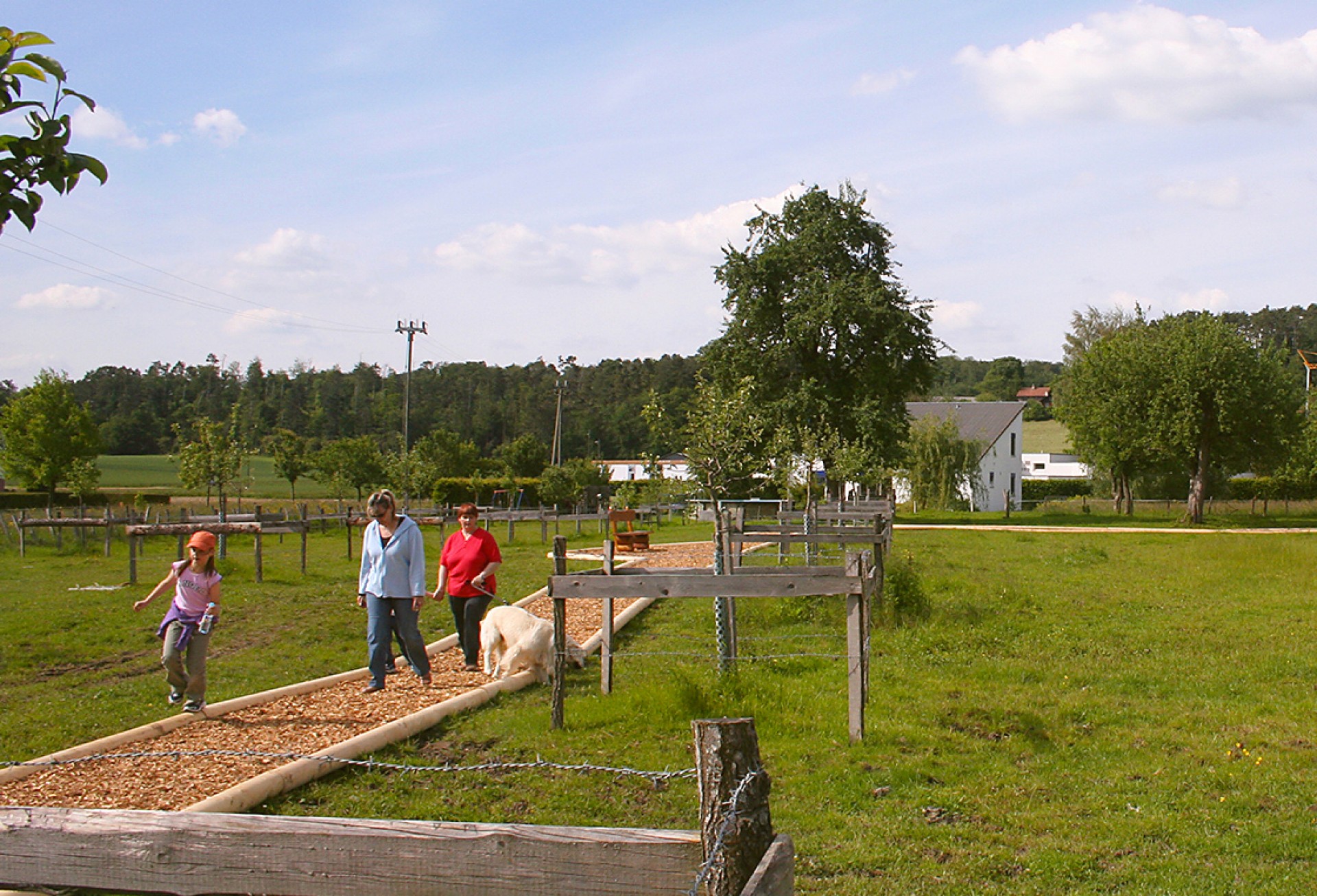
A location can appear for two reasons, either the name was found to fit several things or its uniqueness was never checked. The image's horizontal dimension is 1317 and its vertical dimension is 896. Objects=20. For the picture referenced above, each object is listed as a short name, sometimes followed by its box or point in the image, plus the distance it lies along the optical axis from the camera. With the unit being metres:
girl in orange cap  8.00
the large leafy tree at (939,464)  55.09
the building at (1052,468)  86.06
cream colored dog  9.43
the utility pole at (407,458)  47.47
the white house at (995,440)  64.84
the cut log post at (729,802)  2.59
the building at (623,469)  83.82
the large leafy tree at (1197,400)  43.78
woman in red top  10.08
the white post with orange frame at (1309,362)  73.04
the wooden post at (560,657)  7.44
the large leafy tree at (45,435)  50.38
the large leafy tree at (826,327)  42.12
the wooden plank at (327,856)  2.54
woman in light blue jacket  8.92
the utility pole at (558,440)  73.38
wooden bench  26.16
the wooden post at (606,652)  9.20
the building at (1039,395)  130.00
